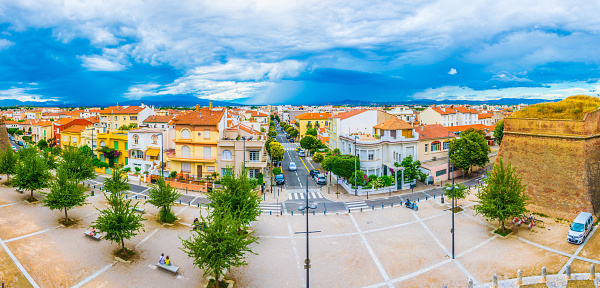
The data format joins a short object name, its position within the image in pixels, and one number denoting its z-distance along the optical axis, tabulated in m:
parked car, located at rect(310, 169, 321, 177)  53.09
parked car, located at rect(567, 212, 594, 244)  25.34
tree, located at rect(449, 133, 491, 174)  47.50
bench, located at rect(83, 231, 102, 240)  27.00
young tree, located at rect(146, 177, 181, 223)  30.62
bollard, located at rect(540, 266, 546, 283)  20.49
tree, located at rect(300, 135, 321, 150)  71.52
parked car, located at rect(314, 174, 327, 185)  47.44
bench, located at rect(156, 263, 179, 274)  21.98
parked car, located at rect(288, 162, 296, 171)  58.38
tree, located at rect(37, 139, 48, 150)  75.82
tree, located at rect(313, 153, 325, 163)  58.41
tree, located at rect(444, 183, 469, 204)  33.06
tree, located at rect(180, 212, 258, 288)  18.94
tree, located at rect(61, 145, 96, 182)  41.65
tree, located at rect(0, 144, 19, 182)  42.66
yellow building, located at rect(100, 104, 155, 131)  89.50
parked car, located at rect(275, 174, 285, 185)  47.56
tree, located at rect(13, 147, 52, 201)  34.91
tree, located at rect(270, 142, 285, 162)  57.44
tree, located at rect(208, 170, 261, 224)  26.28
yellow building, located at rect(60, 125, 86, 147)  64.44
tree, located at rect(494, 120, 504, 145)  68.95
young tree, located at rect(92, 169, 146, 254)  23.42
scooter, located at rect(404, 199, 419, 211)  35.06
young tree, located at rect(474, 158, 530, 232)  27.05
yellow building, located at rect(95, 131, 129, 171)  55.03
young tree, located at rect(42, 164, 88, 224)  29.12
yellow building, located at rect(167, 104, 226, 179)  46.09
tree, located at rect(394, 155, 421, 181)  43.12
